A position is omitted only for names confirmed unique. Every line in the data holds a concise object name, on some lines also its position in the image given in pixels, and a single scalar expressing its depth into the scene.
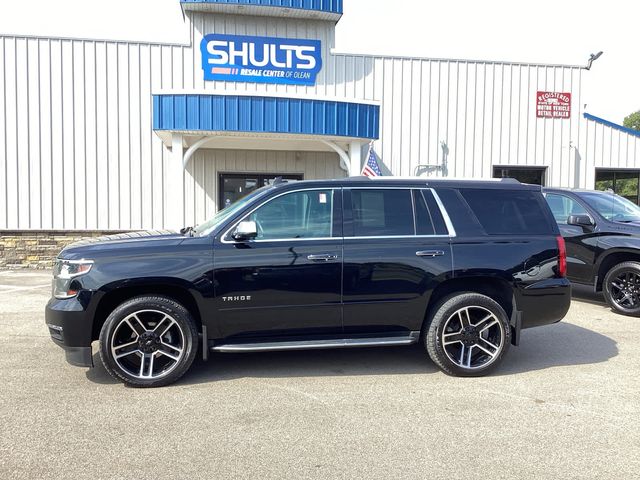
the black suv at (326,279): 4.41
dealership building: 12.10
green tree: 64.25
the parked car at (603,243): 7.48
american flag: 12.38
